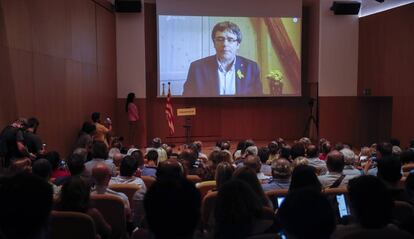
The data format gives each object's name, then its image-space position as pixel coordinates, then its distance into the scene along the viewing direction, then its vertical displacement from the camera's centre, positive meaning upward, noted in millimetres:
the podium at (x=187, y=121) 11020 -859
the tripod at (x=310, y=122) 11953 -885
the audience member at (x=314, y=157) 4910 -805
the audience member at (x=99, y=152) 4770 -698
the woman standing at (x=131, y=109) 10945 -456
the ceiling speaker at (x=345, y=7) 11364 +2294
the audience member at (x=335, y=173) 3728 -751
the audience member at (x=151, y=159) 4914 -831
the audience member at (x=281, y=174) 3528 -694
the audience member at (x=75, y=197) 2520 -633
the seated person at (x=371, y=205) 1795 -489
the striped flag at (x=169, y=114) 10875 -581
